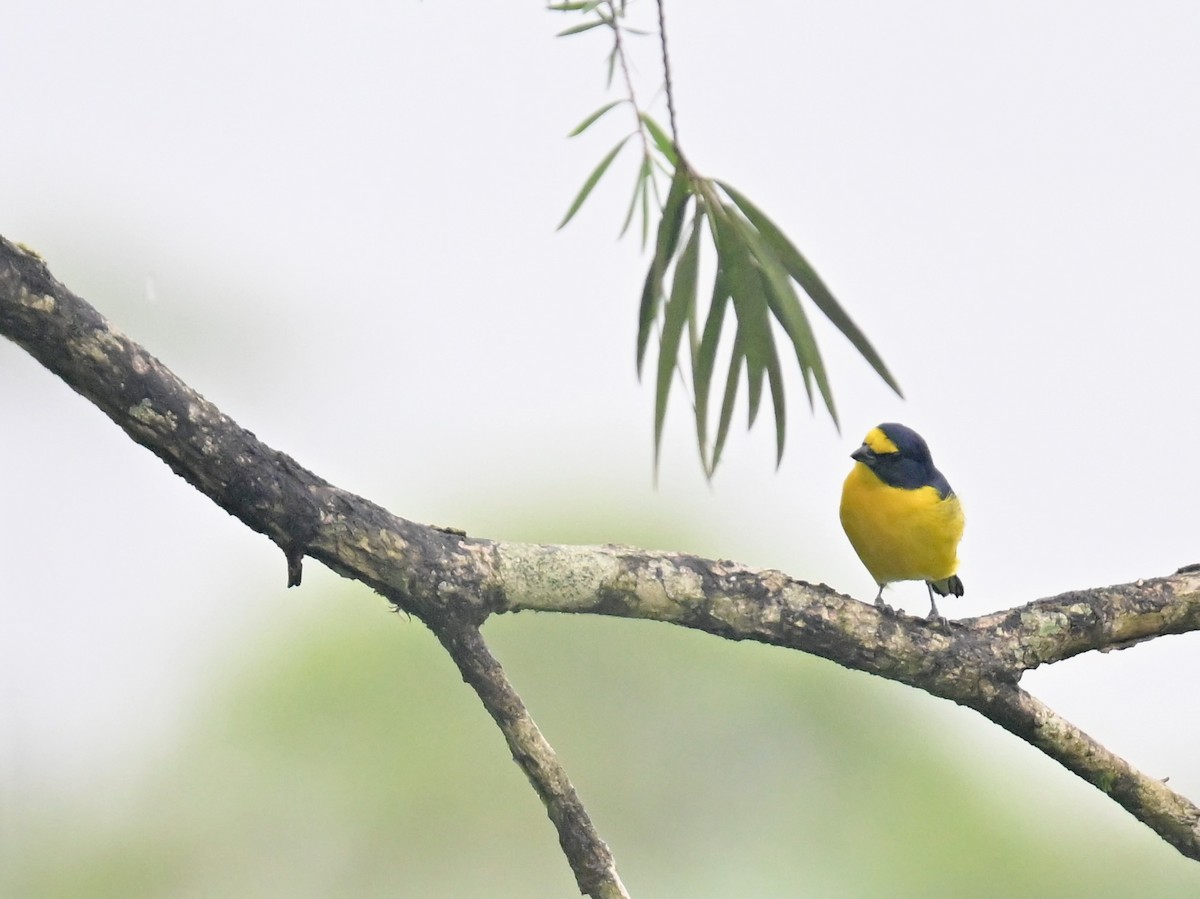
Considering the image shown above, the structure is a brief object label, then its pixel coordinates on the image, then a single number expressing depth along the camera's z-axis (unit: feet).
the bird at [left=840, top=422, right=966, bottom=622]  29.53
